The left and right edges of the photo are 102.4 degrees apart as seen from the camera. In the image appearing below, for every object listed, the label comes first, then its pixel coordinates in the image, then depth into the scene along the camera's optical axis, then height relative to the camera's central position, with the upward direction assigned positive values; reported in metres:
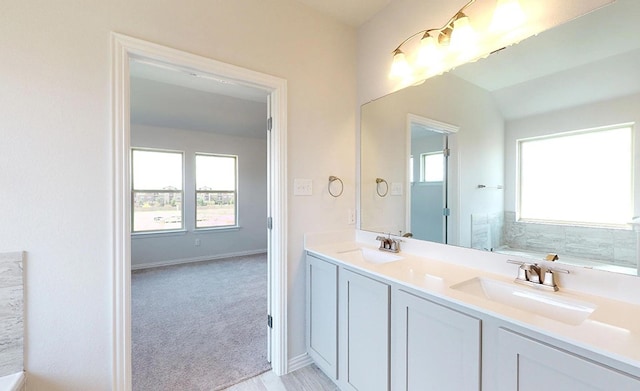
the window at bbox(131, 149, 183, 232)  4.55 +0.06
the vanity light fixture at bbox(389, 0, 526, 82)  1.27 +0.88
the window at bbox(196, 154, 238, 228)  5.11 +0.05
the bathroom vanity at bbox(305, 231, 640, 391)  0.79 -0.53
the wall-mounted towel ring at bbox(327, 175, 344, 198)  2.12 +0.08
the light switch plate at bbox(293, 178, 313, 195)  1.94 +0.05
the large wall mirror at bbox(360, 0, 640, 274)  1.06 +0.24
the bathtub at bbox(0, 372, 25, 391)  1.05 -0.79
